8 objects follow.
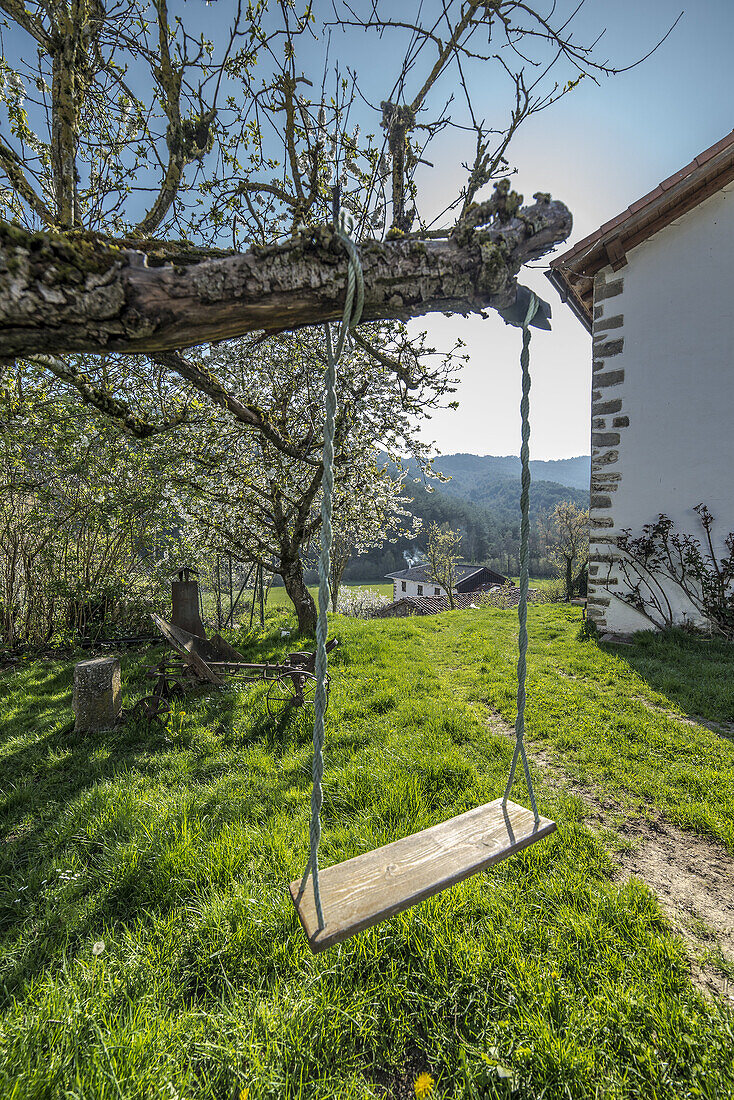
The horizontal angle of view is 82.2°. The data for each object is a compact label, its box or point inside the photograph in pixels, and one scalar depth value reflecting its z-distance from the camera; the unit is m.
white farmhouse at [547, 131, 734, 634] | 6.18
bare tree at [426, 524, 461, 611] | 26.62
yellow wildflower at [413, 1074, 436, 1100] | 1.42
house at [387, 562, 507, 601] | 51.26
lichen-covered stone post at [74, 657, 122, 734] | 4.20
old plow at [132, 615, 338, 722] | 4.52
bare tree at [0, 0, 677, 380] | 1.46
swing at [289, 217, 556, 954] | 1.37
